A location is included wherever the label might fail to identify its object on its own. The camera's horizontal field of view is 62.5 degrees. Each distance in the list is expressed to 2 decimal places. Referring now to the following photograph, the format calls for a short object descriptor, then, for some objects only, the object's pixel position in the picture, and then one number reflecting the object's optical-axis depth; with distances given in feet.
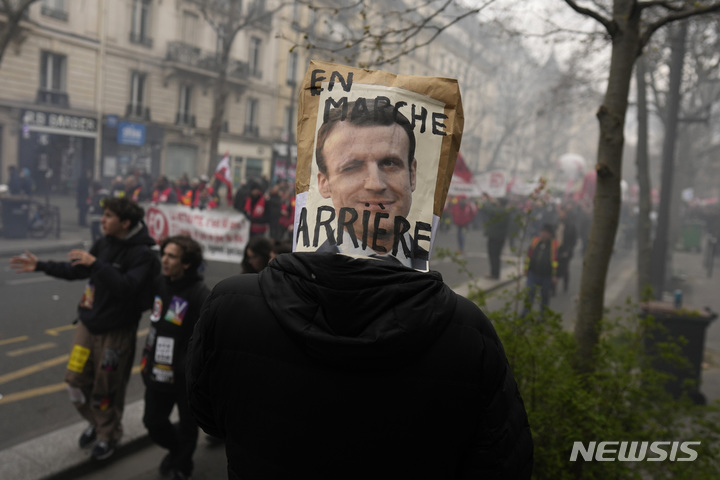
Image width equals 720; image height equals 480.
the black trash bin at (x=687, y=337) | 20.18
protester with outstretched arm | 12.80
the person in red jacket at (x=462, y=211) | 48.78
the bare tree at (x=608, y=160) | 12.82
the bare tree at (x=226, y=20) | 34.81
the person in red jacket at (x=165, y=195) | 40.48
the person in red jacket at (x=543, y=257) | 31.07
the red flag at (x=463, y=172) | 42.04
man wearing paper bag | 4.41
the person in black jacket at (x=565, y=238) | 40.24
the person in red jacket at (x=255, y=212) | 34.19
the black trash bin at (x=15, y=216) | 44.78
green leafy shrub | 9.12
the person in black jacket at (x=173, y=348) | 12.12
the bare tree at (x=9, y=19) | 38.55
